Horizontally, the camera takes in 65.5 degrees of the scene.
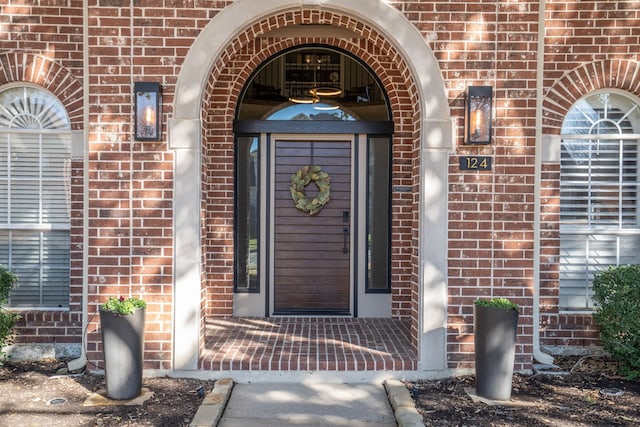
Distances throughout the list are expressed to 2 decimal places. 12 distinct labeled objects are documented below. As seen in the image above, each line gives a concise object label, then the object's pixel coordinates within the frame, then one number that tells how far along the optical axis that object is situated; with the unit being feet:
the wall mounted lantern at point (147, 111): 14.15
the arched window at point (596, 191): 17.15
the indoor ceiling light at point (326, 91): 20.04
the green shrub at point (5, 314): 14.74
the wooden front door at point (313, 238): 19.85
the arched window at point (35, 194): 16.78
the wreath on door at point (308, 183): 19.74
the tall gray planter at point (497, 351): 13.04
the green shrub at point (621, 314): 14.52
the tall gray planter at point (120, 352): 12.85
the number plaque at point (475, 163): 14.55
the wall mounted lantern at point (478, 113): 14.38
